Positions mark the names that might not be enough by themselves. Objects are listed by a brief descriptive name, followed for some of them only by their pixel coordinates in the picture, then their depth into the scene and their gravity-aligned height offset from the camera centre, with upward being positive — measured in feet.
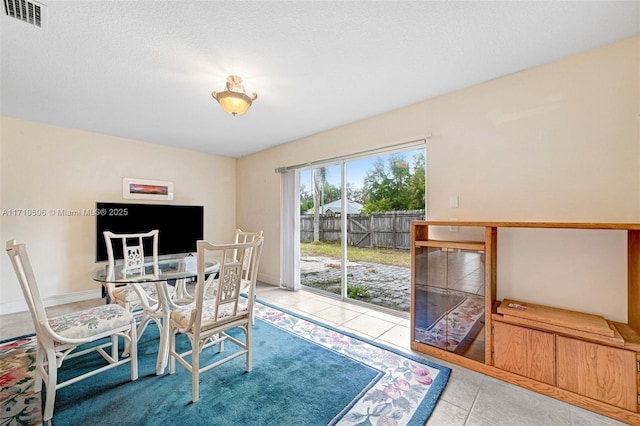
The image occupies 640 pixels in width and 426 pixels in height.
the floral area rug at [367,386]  5.22 -4.07
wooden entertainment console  5.24 -2.80
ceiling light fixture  7.30 +3.28
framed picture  13.60 +1.36
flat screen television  12.32 -0.48
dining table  6.51 -1.70
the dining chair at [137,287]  7.01 -2.29
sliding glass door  10.66 -0.49
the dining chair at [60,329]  4.87 -2.47
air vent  5.12 +4.13
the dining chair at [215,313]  5.65 -2.43
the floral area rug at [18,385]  5.15 -3.98
